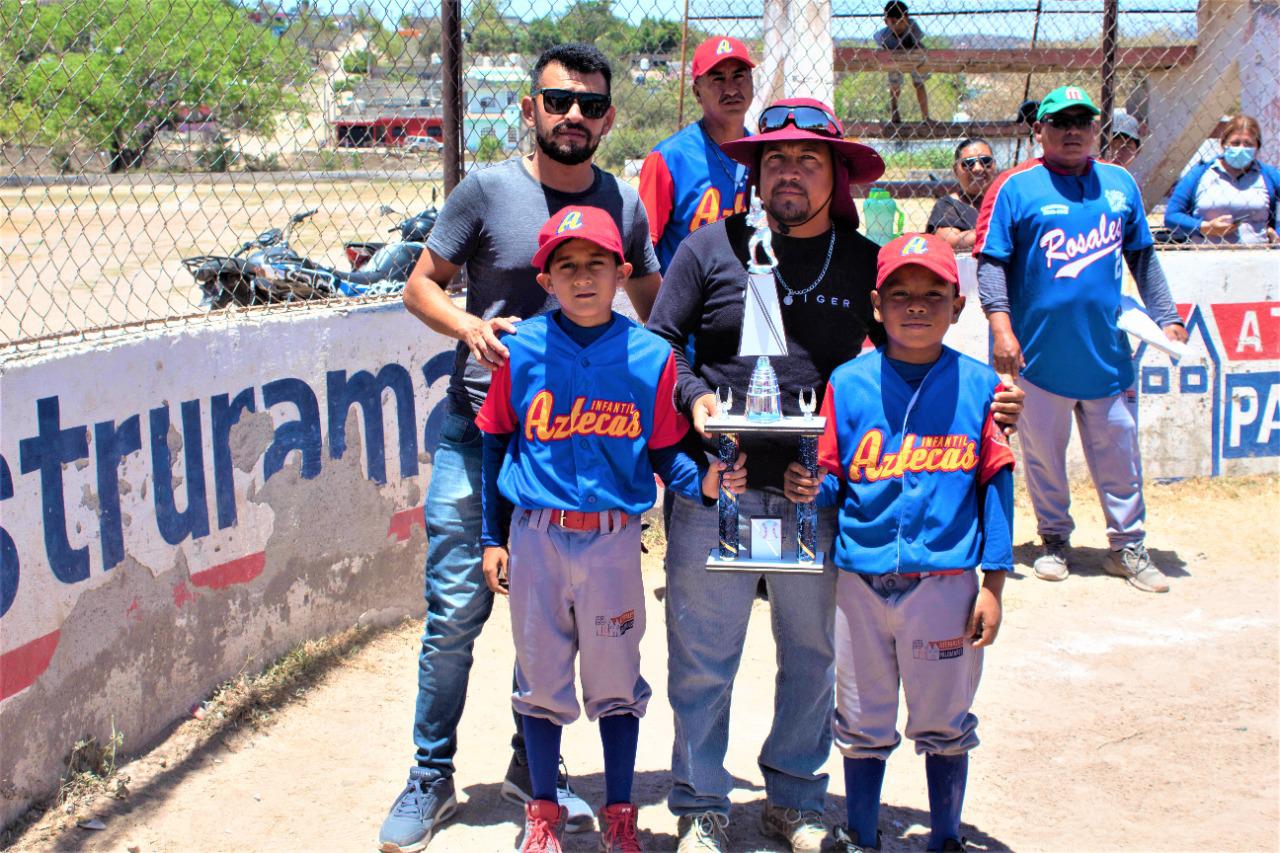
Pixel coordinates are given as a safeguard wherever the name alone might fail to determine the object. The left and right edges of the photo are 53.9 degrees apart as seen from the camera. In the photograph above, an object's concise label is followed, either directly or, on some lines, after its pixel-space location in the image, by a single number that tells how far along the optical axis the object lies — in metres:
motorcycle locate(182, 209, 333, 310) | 5.22
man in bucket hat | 3.19
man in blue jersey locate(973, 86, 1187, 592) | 5.55
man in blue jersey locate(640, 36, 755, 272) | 4.49
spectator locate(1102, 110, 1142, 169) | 7.13
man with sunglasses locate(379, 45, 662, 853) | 3.40
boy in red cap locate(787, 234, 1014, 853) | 3.12
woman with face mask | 7.20
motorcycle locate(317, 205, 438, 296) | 5.43
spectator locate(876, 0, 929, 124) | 7.73
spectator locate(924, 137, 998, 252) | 6.91
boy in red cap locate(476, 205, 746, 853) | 3.18
